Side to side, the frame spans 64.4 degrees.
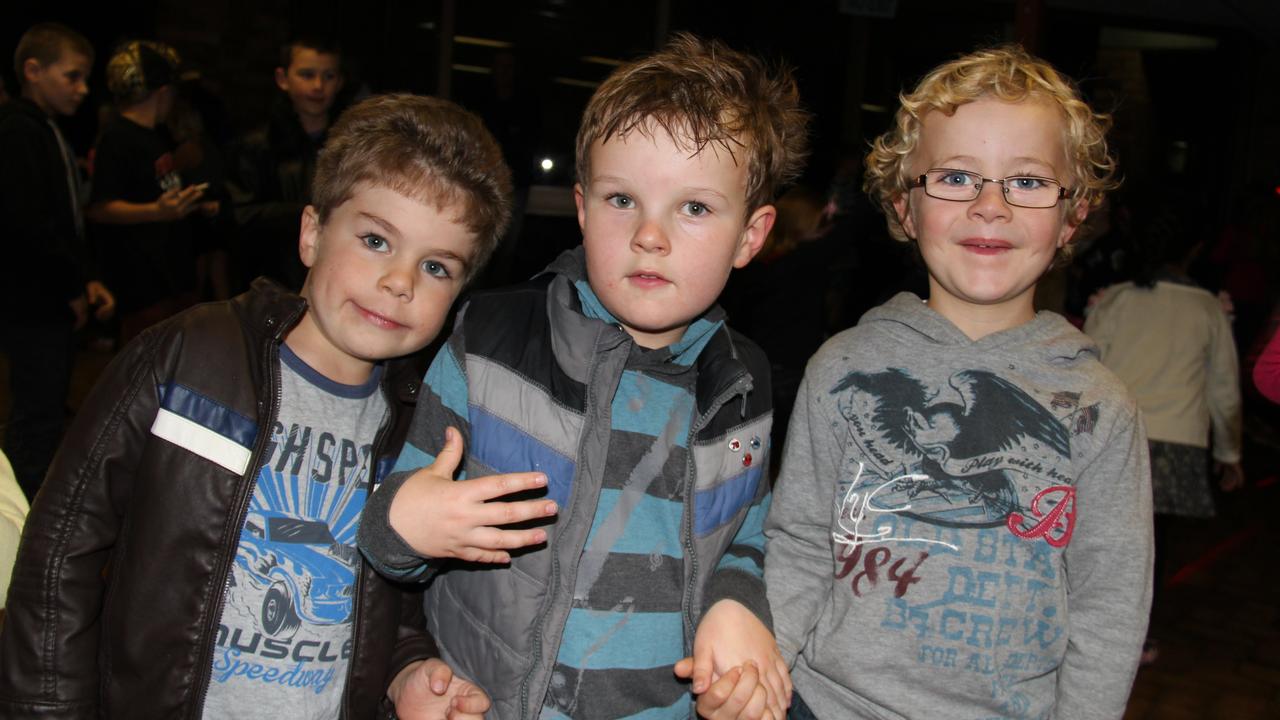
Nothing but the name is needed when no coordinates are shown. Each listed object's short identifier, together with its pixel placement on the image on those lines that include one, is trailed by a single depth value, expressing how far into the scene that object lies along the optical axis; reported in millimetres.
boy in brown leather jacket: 1630
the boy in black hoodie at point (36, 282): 3977
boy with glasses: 1609
